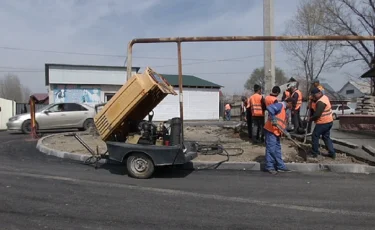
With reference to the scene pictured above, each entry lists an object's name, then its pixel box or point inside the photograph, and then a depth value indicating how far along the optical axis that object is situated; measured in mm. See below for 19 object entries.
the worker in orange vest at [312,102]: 9336
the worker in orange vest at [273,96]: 8397
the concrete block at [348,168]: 7984
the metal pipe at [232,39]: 8875
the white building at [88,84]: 30875
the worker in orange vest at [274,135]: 7898
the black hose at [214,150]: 9539
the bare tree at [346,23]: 31759
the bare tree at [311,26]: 37281
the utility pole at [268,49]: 11164
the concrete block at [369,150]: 8756
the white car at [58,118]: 17297
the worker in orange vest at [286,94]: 11885
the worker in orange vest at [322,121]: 8562
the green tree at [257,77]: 69956
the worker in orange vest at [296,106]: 11320
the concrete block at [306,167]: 8195
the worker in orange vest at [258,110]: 10742
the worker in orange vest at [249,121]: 11678
